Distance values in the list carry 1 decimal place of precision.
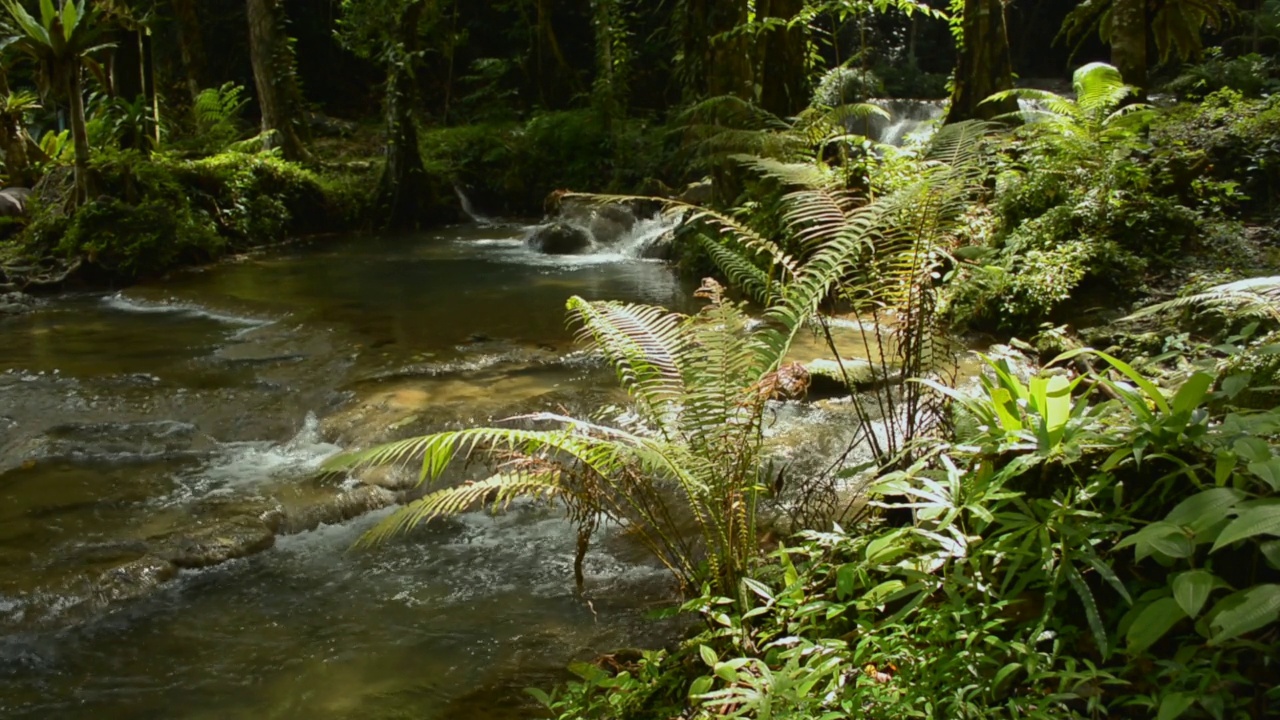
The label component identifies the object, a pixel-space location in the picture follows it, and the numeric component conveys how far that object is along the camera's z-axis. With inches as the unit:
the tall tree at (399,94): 566.6
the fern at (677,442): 116.5
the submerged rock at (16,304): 386.0
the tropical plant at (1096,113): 274.7
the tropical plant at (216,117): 590.6
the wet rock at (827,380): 239.9
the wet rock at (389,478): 202.4
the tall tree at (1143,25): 346.9
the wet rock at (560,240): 542.0
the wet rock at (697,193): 540.1
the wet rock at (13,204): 481.7
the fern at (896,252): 131.3
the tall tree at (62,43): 412.8
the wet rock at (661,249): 505.4
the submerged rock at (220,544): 170.9
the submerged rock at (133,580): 159.0
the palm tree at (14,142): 510.0
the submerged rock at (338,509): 186.9
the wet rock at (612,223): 569.3
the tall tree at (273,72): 620.4
